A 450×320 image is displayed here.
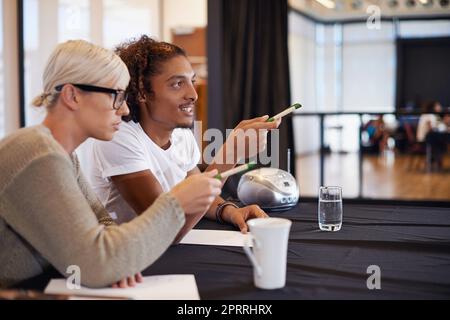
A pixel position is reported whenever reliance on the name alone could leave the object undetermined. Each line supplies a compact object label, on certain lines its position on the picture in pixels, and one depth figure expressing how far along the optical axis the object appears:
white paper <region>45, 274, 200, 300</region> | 1.91
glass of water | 2.40
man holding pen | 2.47
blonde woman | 1.93
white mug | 1.93
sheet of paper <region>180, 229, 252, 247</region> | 2.28
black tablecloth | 1.93
